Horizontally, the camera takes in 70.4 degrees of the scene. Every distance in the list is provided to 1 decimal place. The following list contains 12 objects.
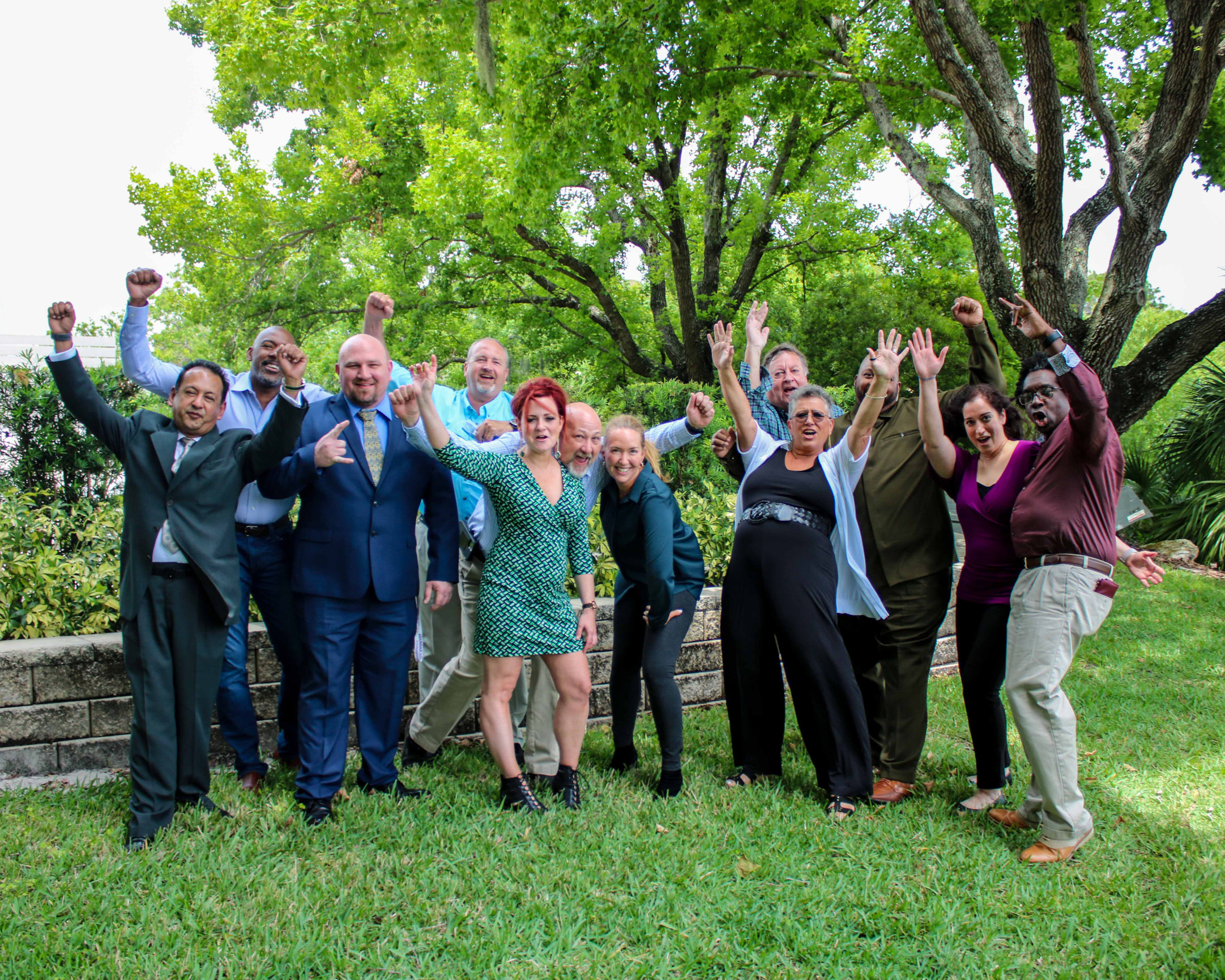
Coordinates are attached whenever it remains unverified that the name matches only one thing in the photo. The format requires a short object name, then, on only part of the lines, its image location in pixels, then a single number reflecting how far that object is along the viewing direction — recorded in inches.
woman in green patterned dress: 162.2
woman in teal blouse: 170.9
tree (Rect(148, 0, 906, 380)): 414.6
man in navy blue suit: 157.2
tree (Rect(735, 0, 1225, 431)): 333.4
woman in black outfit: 167.2
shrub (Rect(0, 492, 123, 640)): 185.9
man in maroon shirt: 143.3
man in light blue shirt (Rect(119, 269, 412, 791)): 164.7
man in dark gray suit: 143.7
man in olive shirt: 172.7
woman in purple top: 161.5
